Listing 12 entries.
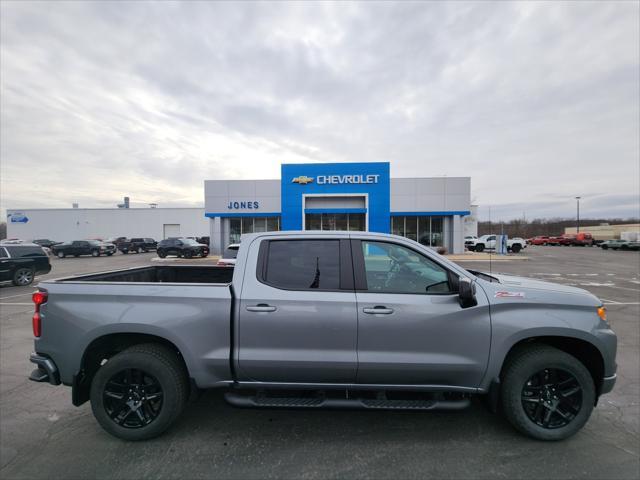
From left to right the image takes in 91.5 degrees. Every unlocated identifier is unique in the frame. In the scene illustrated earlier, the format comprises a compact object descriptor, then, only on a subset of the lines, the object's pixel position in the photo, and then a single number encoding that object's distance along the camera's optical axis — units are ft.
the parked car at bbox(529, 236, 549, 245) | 177.02
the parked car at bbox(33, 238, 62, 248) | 145.38
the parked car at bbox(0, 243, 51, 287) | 37.95
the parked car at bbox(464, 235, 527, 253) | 108.37
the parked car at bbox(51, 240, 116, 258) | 95.61
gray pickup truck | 9.01
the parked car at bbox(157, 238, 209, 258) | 84.17
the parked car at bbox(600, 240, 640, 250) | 122.62
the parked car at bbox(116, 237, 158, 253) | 112.68
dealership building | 84.58
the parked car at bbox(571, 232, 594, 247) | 159.02
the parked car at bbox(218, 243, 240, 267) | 30.98
